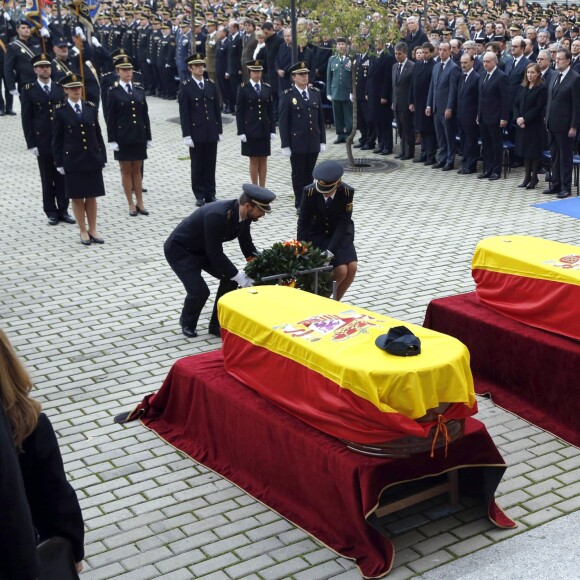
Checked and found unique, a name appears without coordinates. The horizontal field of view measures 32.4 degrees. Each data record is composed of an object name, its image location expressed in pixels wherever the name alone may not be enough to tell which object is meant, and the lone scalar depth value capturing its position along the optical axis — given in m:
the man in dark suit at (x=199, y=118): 13.39
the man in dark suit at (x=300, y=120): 13.00
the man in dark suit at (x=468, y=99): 14.69
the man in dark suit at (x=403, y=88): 16.02
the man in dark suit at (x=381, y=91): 16.66
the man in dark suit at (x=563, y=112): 13.16
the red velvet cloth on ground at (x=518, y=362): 6.63
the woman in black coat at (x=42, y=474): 3.38
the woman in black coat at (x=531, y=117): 13.73
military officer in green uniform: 17.03
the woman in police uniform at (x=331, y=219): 8.37
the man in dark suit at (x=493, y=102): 14.23
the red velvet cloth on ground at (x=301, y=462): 5.15
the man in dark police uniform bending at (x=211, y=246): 7.88
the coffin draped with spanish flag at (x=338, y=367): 5.07
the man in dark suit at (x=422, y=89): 15.70
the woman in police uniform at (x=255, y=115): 13.47
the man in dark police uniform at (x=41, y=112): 12.35
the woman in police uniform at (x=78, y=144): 11.34
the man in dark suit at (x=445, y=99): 15.01
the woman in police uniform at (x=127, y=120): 12.62
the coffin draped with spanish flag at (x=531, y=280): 6.77
